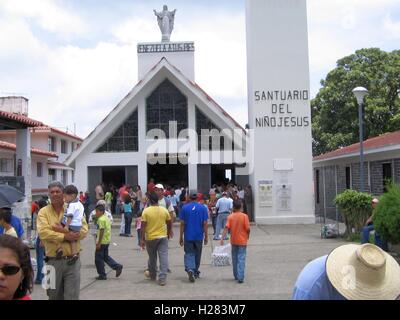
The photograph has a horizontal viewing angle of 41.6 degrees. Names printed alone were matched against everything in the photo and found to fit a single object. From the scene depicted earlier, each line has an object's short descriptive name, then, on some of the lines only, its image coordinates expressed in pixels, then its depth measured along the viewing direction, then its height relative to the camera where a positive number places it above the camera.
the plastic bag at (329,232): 15.85 -1.48
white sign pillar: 21.22 +3.25
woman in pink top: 2.80 -0.43
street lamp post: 14.95 +2.41
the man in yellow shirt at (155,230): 9.48 -0.80
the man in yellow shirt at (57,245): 6.10 -0.68
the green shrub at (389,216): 10.12 -0.67
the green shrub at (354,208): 14.76 -0.73
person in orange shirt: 9.33 -1.00
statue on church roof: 27.53 +8.60
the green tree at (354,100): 32.00 +5.15
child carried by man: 6.23 -0.36
